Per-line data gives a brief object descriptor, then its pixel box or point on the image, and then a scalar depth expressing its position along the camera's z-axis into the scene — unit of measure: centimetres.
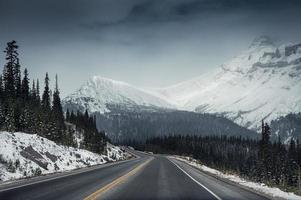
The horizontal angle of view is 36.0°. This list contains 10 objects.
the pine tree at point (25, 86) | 11094
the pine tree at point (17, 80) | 10318
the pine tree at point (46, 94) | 12347
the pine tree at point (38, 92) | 12942
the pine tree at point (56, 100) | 12877
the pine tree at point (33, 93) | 12084
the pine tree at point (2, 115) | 5441
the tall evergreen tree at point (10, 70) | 9656
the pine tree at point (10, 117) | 5488
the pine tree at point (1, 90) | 8904
